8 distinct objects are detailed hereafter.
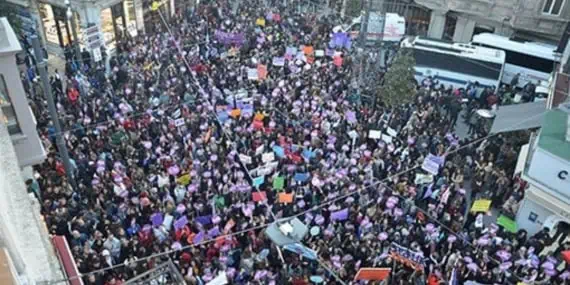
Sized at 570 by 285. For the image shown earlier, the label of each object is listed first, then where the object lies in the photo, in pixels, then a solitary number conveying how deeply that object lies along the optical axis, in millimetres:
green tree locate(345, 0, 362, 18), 29784
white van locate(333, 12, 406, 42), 25945
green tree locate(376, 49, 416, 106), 20719
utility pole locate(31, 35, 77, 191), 13664
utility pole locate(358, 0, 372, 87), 21562
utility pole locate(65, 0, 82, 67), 22922
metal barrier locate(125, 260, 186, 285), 11594
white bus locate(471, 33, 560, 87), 24312
